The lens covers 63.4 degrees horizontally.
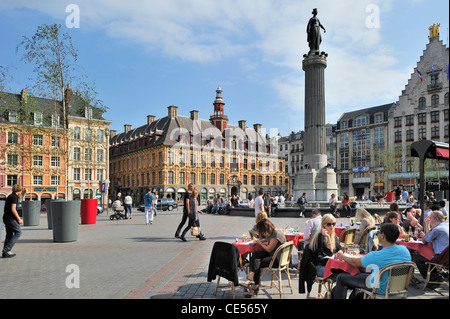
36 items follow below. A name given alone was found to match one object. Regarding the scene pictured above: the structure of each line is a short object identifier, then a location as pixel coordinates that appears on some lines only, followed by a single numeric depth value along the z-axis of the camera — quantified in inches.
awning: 323.3
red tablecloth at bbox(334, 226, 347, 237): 400.9
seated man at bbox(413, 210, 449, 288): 260.1
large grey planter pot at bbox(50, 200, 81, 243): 489.7
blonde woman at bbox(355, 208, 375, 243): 352.5
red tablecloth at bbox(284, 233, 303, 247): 343.3
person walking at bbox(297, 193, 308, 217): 896.9
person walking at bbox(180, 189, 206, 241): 501.4
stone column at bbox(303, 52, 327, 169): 943.0
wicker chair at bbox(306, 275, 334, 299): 216.1
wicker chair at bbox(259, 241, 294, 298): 245.0
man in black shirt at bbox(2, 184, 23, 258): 387.5
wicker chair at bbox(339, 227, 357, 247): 365.4
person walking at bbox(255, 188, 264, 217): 547.8
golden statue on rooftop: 2090.8
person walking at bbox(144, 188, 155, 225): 773.9
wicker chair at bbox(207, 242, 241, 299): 232.8
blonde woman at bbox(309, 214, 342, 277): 233.0
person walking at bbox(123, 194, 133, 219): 968.7
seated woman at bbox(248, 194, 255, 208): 1083.4
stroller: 944.9
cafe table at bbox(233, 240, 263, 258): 286.4
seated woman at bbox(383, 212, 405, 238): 314.2
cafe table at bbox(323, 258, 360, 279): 203.8
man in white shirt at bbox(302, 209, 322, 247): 285.3
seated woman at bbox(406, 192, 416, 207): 884.6
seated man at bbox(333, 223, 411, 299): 179.8
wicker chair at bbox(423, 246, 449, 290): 244.7
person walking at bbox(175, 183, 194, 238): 504.7
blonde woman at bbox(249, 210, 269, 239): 289.8
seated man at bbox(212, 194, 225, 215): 1243.9
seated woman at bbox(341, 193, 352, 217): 808.9
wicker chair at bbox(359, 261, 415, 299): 176.6
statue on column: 959.6
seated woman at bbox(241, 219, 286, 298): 244.1
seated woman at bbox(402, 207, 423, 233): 404.5
